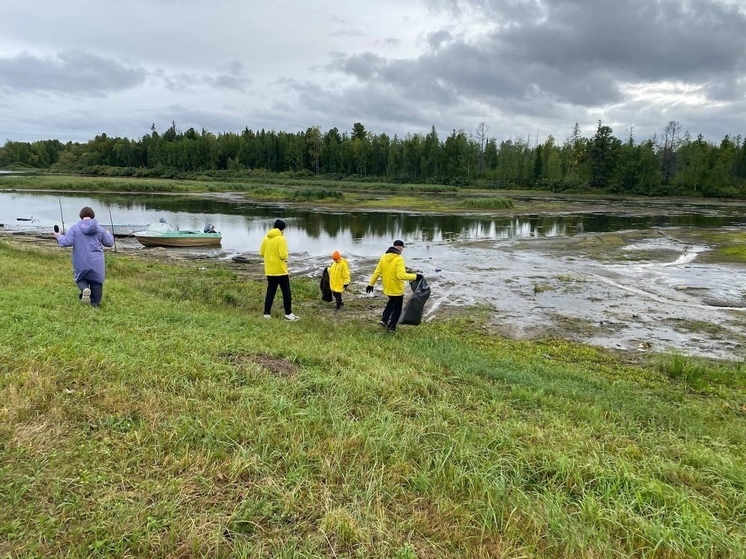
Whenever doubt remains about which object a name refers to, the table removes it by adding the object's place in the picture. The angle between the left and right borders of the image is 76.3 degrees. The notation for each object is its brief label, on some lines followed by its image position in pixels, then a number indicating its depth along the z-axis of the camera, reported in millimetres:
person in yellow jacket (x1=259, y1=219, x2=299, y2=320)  9648
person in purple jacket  8062
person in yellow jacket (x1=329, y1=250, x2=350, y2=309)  13133
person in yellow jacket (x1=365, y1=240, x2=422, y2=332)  9555
